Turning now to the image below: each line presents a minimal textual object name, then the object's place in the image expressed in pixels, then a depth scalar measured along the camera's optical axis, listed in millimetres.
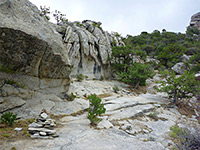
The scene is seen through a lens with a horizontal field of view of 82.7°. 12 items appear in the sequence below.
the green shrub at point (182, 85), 14109
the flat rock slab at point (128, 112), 9559
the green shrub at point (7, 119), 6258
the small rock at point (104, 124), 7277
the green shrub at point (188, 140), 5051
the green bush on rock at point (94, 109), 7473
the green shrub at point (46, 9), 25512
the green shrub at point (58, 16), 27719
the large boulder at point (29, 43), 7375
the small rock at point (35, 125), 5875
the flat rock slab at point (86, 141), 4676
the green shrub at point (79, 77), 19406
